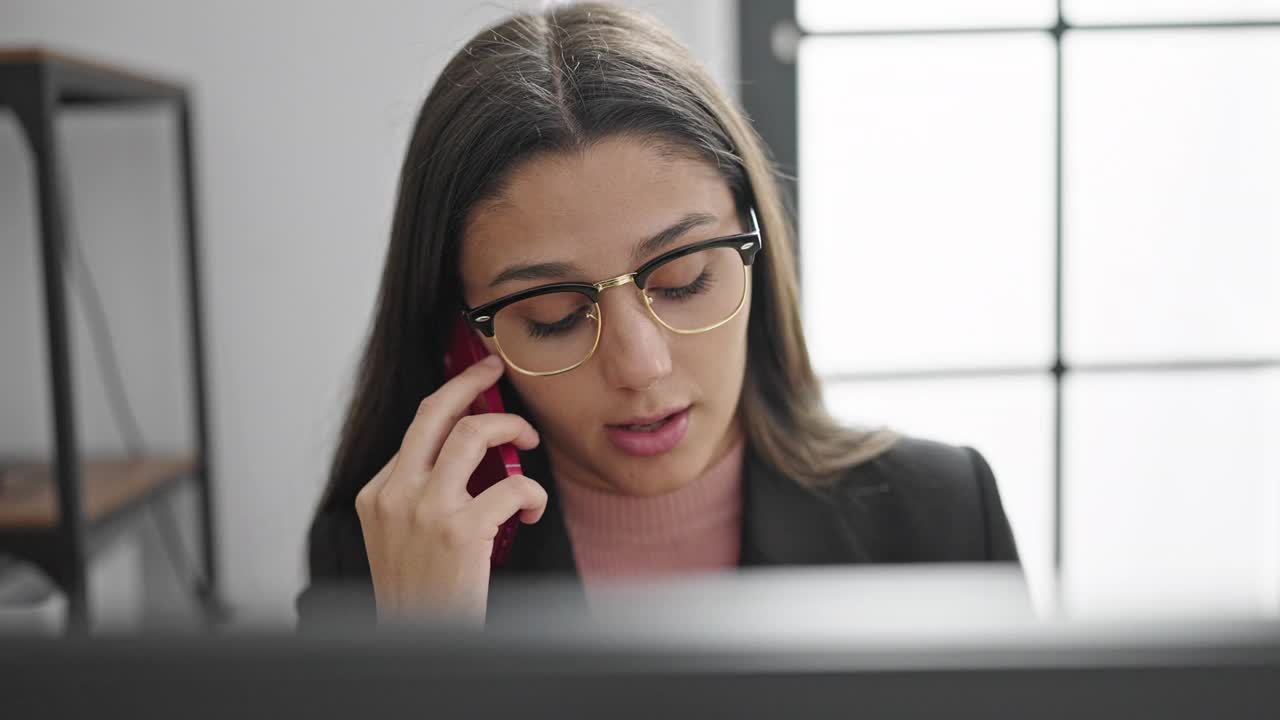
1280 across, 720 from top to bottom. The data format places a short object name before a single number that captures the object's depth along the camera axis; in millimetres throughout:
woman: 896
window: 1973
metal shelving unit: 1399
